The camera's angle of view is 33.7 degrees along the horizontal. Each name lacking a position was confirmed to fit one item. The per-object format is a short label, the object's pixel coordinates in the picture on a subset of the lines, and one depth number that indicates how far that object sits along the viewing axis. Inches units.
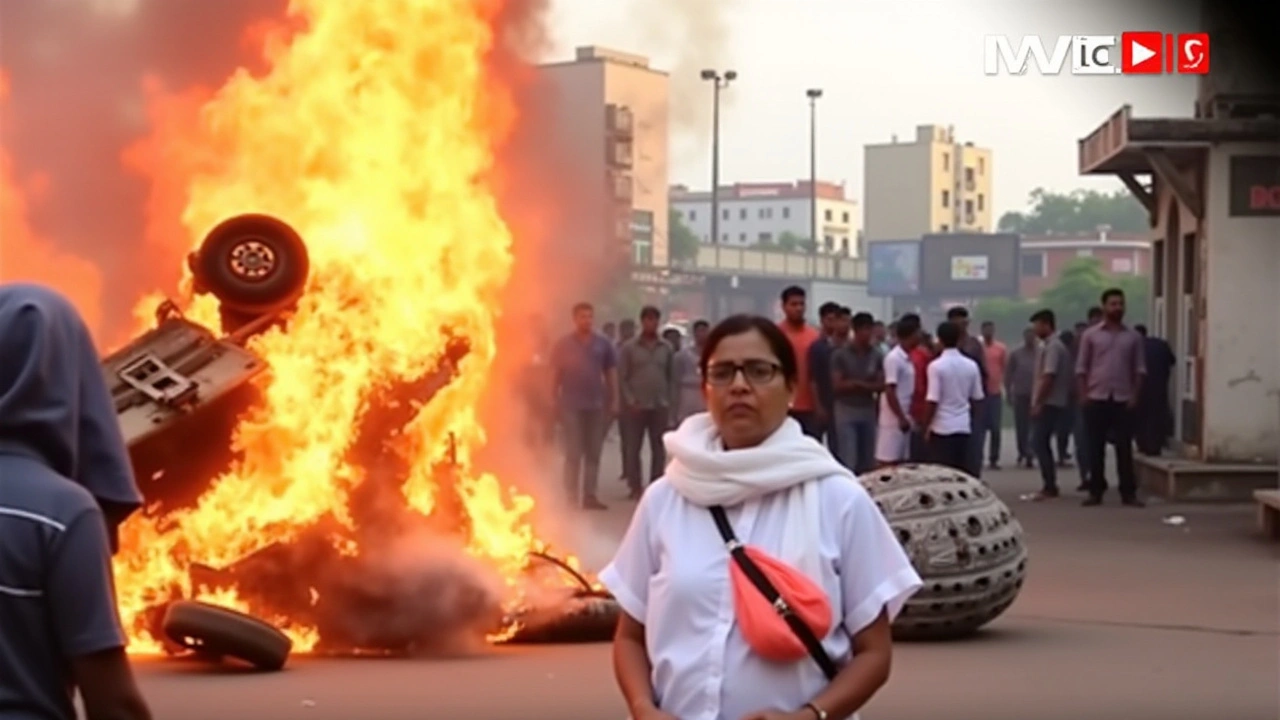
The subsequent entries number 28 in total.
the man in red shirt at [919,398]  637.3
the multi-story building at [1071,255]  3282.5
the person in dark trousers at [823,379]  629.2
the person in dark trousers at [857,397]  650.2
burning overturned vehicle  381.7
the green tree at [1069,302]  2532.0
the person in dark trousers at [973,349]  669.3
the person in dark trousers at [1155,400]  768.9
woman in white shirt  153.0
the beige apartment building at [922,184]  2837.1
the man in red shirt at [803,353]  608.7
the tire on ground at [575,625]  394.3
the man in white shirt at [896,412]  633.0
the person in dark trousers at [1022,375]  904.3
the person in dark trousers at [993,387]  860.0
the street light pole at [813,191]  2046.0
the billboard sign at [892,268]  2608.3
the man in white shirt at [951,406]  599.5
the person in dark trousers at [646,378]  737.0
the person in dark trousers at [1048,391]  762.2
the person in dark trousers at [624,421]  742.6
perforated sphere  390.3
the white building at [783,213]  3737.7
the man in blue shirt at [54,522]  121.0
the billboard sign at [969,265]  2395.4
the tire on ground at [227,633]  355.9
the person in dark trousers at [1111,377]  679.1
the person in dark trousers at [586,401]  706.8
